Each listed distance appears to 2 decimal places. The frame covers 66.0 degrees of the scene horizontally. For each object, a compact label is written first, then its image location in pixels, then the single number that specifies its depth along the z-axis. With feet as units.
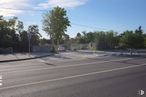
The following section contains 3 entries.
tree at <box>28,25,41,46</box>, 85.94
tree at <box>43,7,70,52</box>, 84.47
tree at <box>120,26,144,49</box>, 86.55
